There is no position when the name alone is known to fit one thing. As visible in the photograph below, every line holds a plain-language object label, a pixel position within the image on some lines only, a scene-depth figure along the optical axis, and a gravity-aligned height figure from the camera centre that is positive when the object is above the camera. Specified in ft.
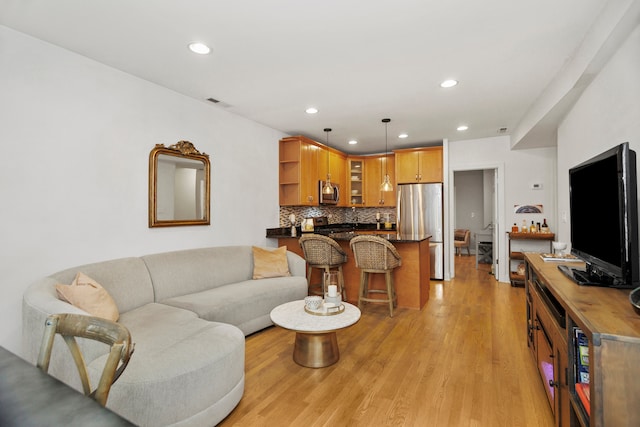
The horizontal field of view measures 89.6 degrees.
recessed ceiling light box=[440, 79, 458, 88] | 10.56 +4.40
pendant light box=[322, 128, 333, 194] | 17.20 +1.69
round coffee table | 8.04 -3.12
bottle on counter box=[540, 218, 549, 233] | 16.93 -0.64
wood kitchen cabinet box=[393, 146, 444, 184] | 19.30 +3.12
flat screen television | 4.68 -0.08
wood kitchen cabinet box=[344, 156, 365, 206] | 22.31 +2.45
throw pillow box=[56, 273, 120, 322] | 7.03 -1.77
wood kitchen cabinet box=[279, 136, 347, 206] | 16.87 +2.44
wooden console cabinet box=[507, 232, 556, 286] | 16.39 -1.78
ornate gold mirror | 10.77 +1.14
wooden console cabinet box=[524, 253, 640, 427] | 3.37 -1.70
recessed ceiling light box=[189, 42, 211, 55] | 8.22 +4.41
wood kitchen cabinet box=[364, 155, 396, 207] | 21.79 +2.54
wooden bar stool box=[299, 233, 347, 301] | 13.53 -1.55
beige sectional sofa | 5.39 -2.53
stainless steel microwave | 18.68 +1.23
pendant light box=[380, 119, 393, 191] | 15.61 +3.93
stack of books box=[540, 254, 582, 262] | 8.25 -1.13
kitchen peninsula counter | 13.50 -2.54
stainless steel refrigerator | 18.92 +0.05
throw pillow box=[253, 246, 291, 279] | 12.78 -1.88
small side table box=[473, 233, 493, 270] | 24.98 -2.46
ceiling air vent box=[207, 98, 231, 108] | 12.30 +4.48
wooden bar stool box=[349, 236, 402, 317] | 12.25 -1.59
